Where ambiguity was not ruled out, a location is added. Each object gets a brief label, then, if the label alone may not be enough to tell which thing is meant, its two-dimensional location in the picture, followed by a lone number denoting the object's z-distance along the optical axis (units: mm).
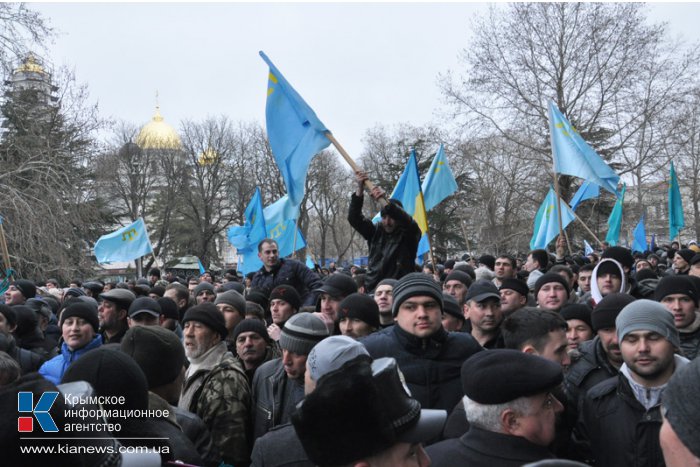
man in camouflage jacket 3730
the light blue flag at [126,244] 14914
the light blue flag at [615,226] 17061
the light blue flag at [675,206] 16484
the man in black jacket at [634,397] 3221
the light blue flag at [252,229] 13453
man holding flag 6553
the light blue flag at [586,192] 15234
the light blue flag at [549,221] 14781
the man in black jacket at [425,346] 3668
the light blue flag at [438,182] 12023
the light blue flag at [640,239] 19484
